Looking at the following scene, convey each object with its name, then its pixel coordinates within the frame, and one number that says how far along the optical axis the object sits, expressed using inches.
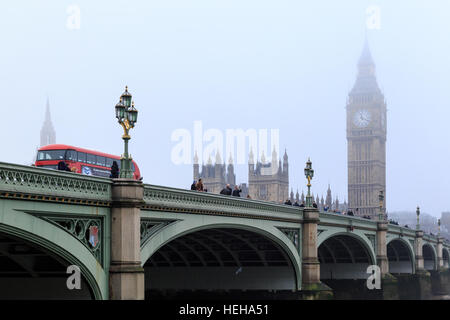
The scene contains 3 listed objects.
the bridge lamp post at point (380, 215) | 2460.0
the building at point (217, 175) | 7401.6
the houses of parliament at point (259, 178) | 7391.7
